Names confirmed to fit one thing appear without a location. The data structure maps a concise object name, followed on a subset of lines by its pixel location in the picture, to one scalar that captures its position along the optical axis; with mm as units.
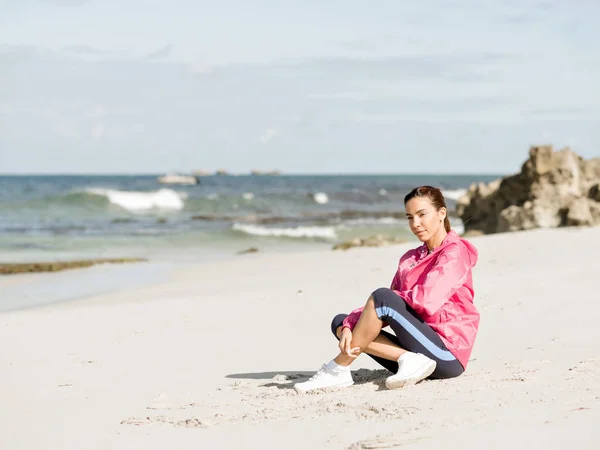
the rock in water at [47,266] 15758
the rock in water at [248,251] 20062
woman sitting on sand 5152
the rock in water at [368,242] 18625
